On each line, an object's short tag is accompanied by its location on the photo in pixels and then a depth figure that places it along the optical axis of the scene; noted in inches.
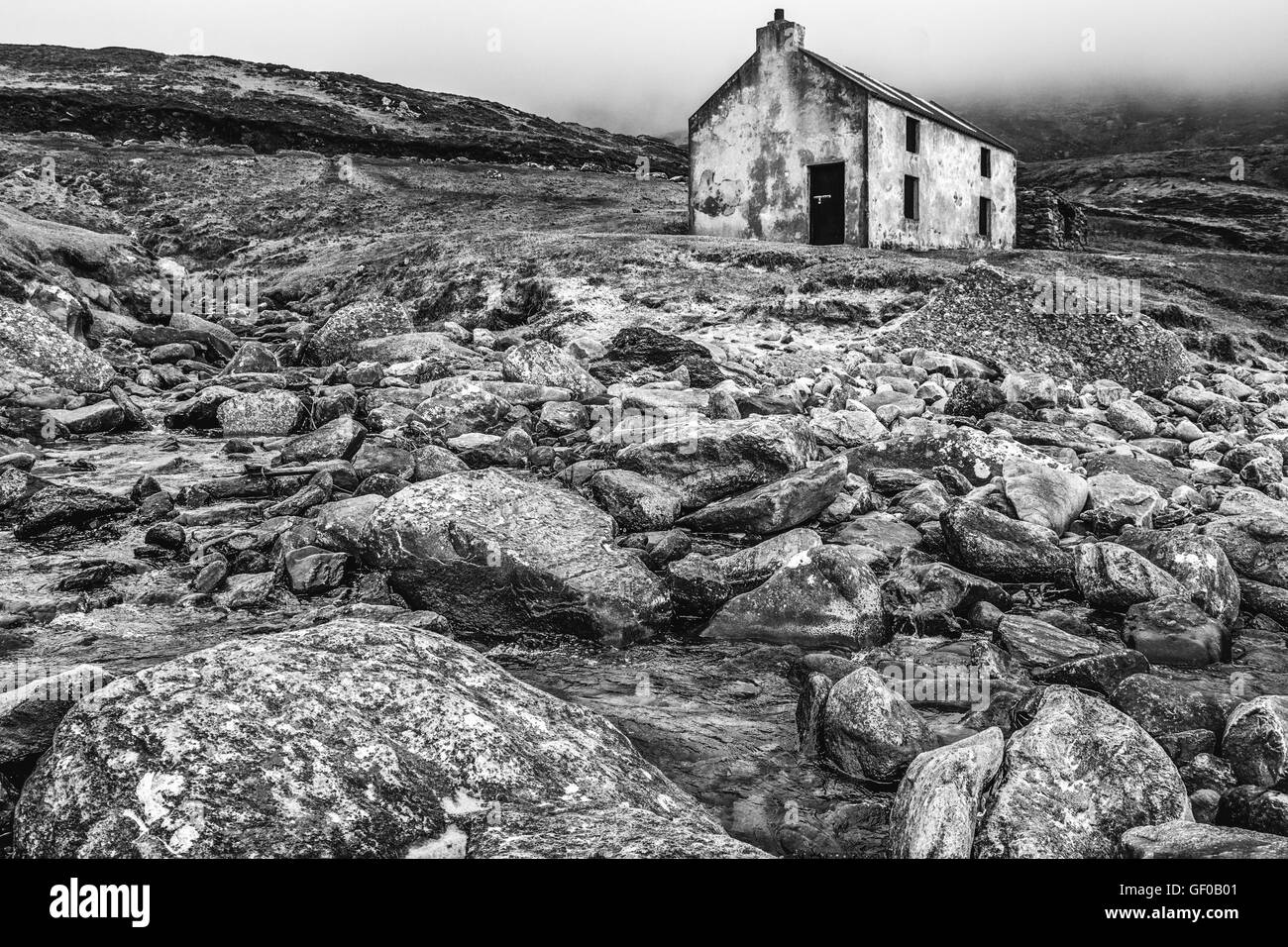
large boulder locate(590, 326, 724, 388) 443.5
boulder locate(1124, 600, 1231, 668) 206.4
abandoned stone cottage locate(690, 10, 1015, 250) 829.2
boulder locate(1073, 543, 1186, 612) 225.5
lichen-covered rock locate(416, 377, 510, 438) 350.3
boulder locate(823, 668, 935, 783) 163.0
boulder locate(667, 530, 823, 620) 236.1
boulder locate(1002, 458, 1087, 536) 262.5
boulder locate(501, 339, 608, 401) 400.8
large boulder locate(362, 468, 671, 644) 227.1
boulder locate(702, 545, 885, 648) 221.0
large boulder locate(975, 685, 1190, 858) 131.2
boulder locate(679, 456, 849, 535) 268.1
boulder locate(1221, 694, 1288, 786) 146.7
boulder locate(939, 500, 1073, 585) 242.4
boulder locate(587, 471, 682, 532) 271.9
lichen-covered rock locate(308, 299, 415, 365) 518.6
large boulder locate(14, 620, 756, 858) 118.4
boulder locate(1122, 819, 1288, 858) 114.4
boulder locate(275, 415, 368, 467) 329.4
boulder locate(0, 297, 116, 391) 438.0
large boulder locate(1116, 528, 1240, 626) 223.5
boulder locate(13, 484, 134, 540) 275.3
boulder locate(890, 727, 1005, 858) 131.1
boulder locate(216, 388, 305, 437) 390.0
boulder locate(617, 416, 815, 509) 280.5
